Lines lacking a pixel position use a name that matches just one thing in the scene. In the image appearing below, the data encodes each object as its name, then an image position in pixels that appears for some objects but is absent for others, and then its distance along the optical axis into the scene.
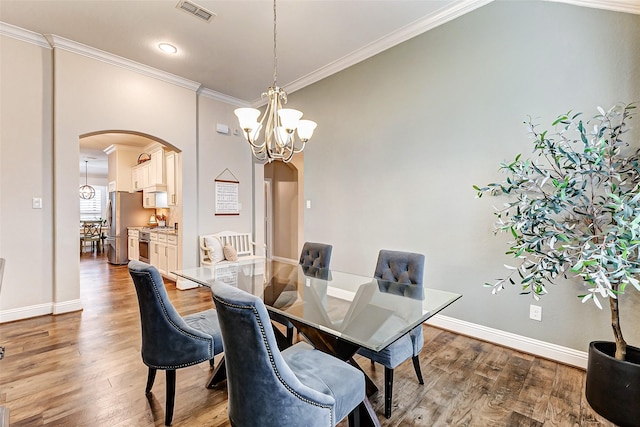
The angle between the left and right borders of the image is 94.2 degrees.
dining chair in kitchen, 7.95
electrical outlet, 2.47
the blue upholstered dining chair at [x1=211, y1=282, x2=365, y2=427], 1.06
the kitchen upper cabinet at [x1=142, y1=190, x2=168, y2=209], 6.19
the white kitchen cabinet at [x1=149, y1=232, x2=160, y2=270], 5.39
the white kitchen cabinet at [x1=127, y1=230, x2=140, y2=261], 6.16
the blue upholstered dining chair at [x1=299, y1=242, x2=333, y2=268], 2.97
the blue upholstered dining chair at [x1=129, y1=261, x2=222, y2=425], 1.62
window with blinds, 11.66
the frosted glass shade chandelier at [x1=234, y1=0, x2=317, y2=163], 2.41
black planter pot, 1.67
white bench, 4.57
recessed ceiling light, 3.46
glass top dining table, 1.45
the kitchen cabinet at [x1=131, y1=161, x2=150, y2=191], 6.20
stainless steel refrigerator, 6.48
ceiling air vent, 2.76
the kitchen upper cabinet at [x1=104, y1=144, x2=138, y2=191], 6.91
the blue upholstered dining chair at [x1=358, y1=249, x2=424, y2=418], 1.74
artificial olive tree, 1.57
